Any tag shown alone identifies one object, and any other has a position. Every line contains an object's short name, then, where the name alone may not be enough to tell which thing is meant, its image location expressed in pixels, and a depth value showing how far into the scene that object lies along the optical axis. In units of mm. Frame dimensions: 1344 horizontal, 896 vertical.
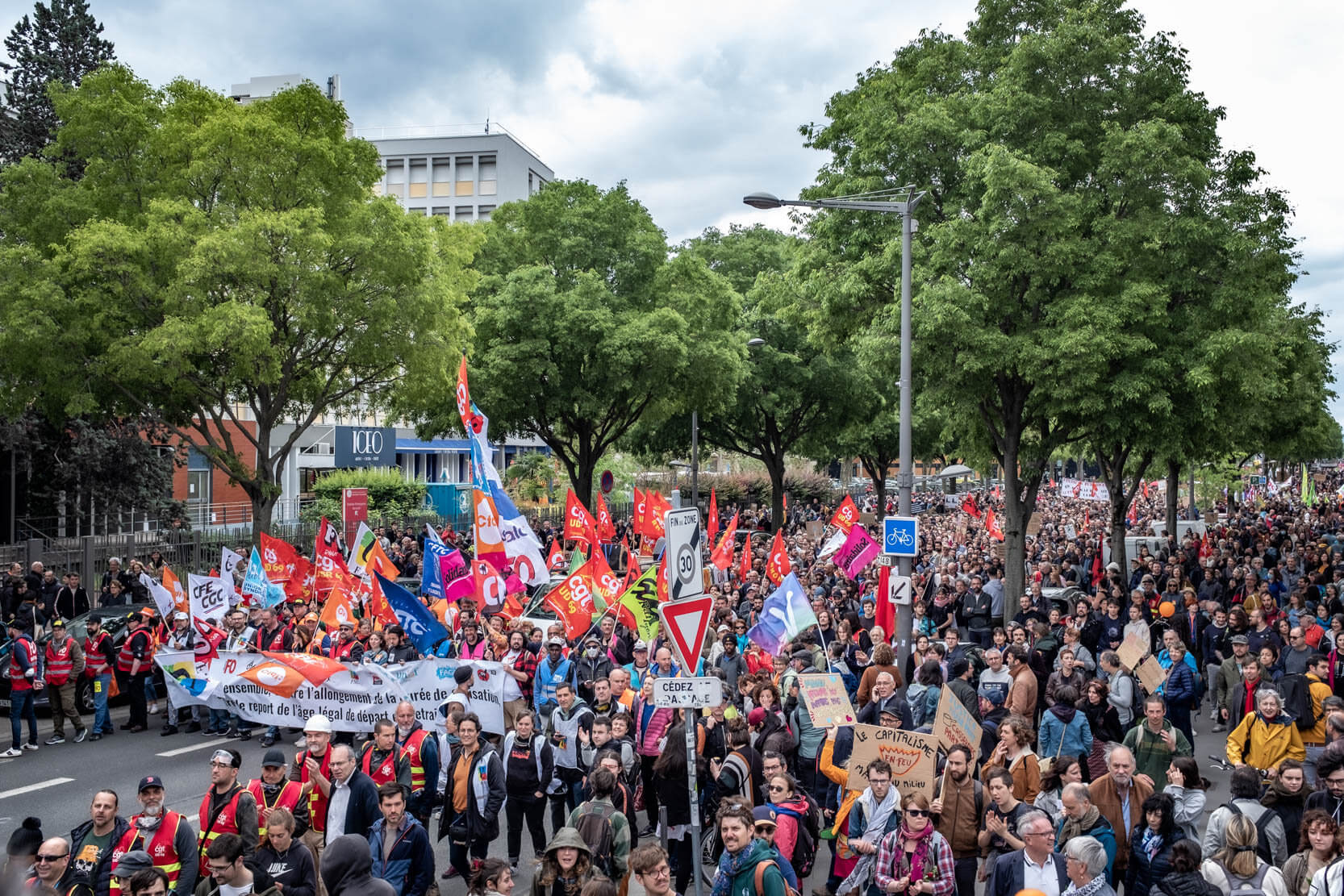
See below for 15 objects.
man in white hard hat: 7602
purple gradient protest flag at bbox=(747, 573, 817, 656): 12852
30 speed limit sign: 7316
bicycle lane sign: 14352
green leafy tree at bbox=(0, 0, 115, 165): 28688
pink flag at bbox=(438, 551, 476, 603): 15445
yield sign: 7141
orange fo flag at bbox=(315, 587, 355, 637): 15531
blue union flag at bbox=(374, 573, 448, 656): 13133
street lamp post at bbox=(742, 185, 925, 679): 14867
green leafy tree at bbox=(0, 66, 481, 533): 21188
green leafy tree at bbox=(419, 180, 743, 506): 31906
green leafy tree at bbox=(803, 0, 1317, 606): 18438
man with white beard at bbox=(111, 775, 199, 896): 6715
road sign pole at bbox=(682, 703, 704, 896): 6716
